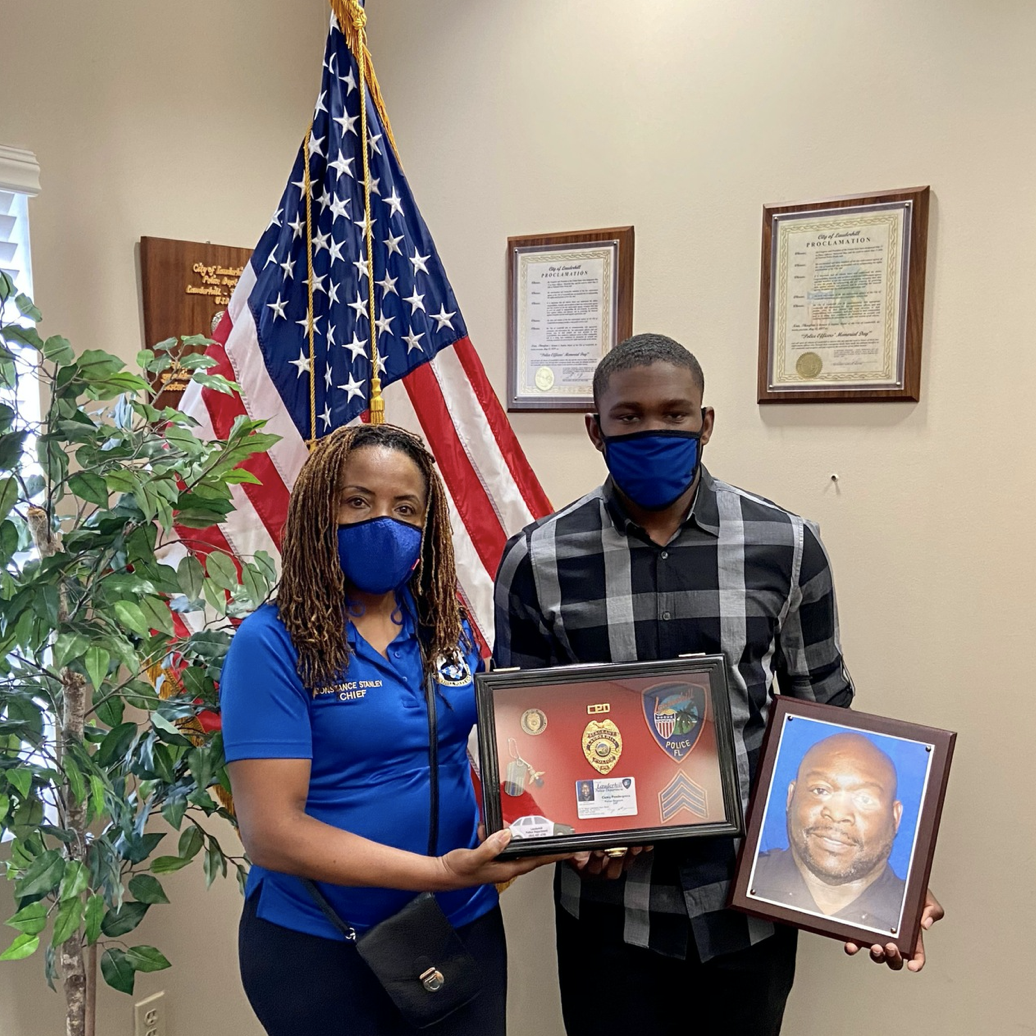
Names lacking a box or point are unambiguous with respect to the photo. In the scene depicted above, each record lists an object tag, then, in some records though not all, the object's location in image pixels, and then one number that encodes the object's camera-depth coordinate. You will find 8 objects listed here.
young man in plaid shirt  1.31
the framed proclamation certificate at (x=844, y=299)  1.77
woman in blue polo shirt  1.12
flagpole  1.71
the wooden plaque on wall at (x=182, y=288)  1.87
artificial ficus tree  1.19
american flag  1.75
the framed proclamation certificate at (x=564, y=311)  2.04
